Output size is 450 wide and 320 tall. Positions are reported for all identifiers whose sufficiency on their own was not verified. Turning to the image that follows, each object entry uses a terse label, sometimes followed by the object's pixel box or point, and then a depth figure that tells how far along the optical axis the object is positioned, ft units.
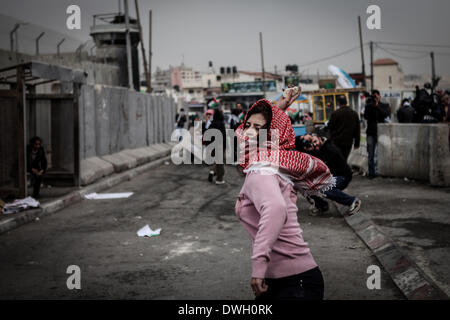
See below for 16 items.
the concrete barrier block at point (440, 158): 36.29
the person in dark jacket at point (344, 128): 37.88
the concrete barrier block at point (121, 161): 53.01
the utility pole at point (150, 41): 150.20
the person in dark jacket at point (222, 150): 44.86
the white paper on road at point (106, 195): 39.11
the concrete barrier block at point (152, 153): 67.73
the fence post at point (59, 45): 72.38
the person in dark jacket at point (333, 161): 27.12
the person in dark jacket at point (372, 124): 43.55
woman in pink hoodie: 8.34
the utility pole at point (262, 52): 245.63
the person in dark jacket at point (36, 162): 36.52
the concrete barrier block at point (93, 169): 43.98
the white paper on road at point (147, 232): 25.72
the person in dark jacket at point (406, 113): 49.88
